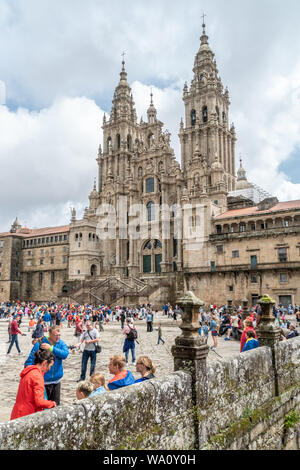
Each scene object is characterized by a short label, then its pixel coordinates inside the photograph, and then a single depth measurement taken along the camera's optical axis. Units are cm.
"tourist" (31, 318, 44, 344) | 1325
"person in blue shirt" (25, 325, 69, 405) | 579
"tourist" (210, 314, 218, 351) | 1530
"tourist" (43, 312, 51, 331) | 2355
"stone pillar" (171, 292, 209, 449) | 511
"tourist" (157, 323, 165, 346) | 1693
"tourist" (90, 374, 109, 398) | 501
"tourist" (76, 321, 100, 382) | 916
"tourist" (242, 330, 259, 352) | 782
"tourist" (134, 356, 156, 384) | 551
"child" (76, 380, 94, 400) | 478
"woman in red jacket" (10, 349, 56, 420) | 407
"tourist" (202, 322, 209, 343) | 1783
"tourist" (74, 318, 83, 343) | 1834
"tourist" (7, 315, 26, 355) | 1336
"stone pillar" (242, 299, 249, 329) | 2236
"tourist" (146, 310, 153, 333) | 2312
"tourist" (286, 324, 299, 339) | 1307
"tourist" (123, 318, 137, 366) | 1177
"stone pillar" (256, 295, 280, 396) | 793
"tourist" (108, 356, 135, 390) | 518
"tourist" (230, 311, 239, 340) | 1909
